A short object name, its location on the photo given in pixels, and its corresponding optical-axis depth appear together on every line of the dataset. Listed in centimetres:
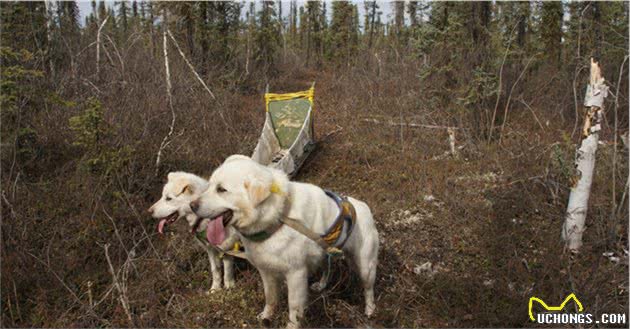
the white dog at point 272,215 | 285
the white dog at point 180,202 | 387
